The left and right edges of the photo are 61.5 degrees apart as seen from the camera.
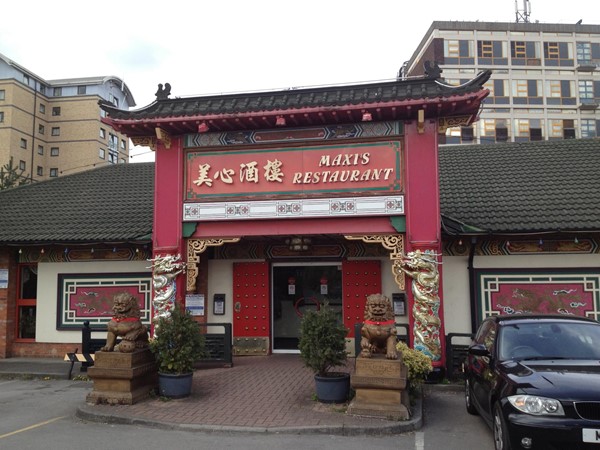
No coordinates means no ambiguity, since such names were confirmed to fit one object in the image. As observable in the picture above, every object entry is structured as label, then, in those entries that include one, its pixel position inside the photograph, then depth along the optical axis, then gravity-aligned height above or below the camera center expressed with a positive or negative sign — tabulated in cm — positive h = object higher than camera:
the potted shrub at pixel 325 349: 784 -104
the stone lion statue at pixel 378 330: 755 -72
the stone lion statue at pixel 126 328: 841 -74
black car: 484 -108
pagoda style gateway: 996 +220
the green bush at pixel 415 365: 799 -134
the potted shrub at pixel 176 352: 841 -115
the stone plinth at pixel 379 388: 723 -154
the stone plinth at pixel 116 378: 810 -151
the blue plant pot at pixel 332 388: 795 -168
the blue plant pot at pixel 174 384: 841 -168
